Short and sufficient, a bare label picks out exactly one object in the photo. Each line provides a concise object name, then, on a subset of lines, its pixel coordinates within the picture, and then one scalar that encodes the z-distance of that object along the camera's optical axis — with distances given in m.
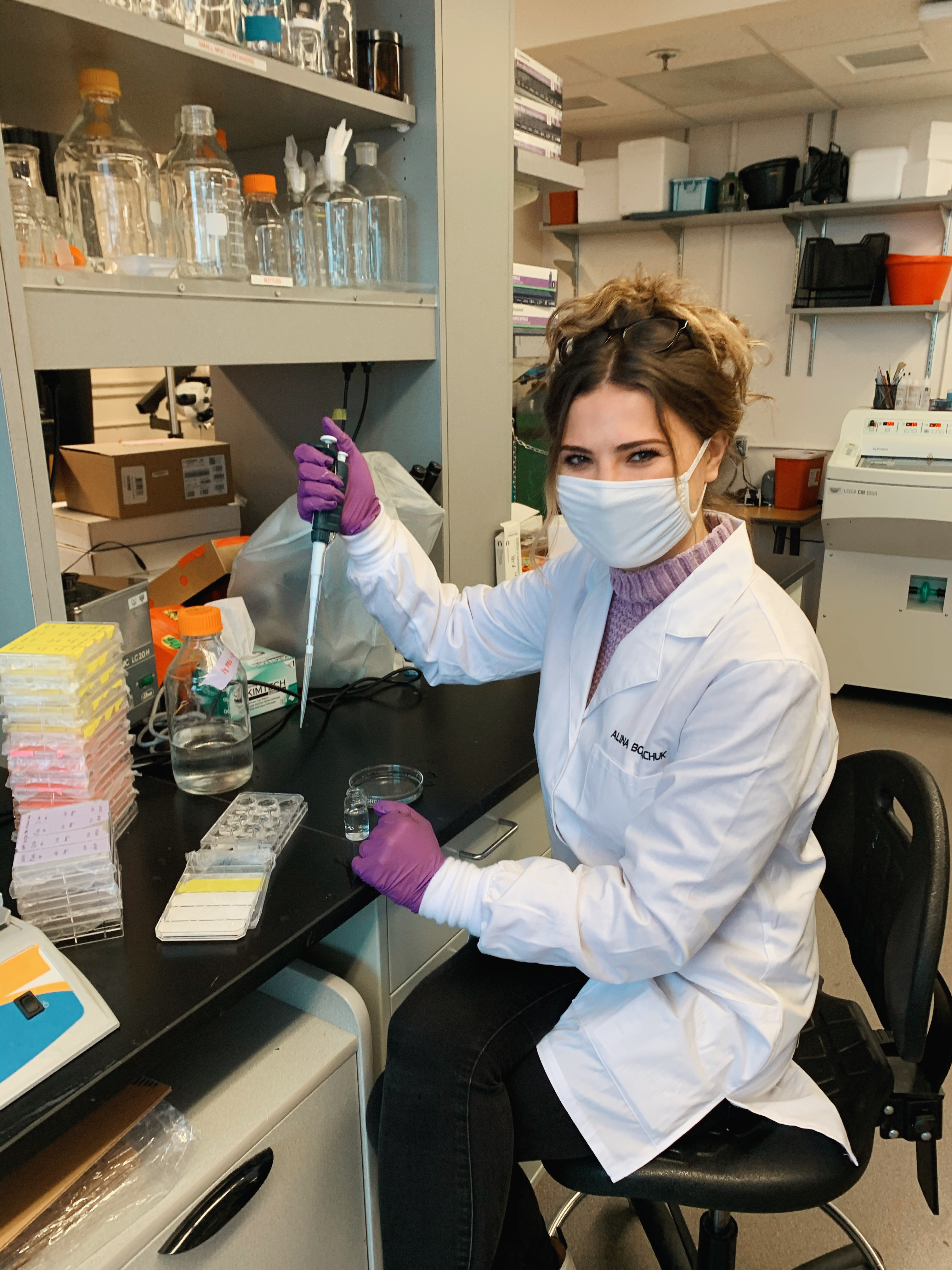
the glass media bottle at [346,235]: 1.53
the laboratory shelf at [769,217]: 3.68
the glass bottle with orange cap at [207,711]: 1.18
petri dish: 1.14
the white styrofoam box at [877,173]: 3.55
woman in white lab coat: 0.91
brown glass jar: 1.48
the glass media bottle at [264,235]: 1.45
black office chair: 0.91
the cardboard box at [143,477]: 1.76
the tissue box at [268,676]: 1.42
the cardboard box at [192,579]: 1.67
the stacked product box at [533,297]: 2.04
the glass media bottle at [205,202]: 1.29
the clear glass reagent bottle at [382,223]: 1.59
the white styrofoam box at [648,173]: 3.98
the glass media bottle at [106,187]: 1.21
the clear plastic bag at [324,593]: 1.46
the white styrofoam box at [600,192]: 4.17
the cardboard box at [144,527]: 1.76
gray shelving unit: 1.06
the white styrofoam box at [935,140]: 3.46
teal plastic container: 4.01
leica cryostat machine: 3.28
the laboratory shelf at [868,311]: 3.65
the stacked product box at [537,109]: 1.83
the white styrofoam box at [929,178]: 3.48
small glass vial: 1.05
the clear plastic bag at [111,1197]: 0.71
